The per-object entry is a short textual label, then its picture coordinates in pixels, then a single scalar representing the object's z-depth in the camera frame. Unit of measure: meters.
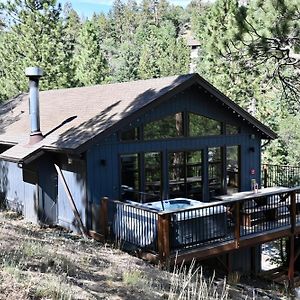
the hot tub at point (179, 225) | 8.93
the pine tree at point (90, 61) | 35.06
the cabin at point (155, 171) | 9.46
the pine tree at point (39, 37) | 26.41
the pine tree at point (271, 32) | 10.30
